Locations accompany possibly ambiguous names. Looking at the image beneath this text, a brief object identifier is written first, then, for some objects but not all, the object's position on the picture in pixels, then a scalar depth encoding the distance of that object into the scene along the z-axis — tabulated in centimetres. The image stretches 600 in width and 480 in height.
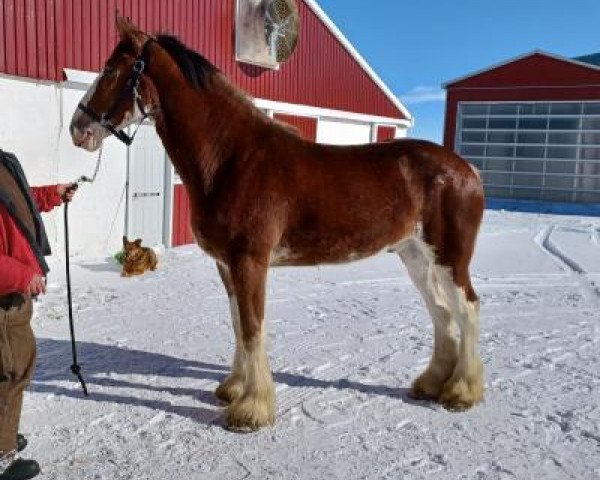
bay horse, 319
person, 237
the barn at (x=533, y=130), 1997
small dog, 728
